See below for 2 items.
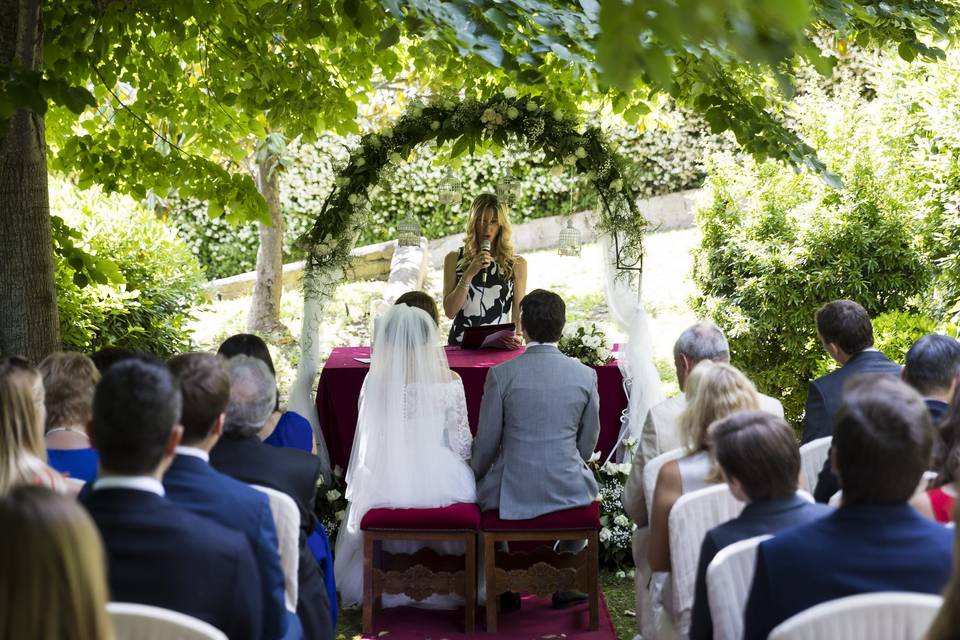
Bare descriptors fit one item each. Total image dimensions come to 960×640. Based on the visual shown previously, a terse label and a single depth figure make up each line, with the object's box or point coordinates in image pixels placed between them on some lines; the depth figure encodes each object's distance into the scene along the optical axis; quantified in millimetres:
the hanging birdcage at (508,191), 7867
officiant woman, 8047
